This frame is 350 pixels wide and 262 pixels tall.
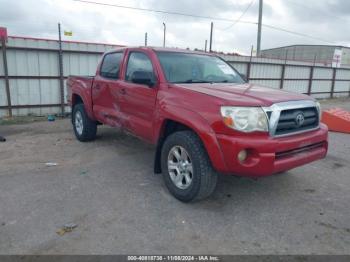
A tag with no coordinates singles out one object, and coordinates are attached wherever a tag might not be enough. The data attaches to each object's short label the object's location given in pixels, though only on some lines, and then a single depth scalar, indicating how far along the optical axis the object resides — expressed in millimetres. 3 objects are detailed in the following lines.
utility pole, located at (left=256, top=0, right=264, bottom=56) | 22153
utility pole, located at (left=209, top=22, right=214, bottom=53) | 14237
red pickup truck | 3105
